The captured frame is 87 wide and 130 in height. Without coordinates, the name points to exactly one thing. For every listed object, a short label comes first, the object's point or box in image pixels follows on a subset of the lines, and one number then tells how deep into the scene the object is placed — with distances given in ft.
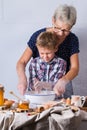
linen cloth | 5.92
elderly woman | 8.69
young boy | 8.59
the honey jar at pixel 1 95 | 6.97
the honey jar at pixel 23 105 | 6.69
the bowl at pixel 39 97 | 7.24
